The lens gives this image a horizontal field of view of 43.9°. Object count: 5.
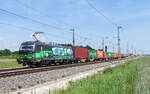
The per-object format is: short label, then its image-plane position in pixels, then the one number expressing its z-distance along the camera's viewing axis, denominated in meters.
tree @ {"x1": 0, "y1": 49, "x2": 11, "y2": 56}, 118.28
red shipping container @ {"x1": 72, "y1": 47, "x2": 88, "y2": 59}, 36.03
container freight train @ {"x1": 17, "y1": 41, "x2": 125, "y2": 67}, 21.98
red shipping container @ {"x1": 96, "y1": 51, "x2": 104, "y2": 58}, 51.48
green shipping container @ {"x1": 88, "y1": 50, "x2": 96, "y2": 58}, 44.69
